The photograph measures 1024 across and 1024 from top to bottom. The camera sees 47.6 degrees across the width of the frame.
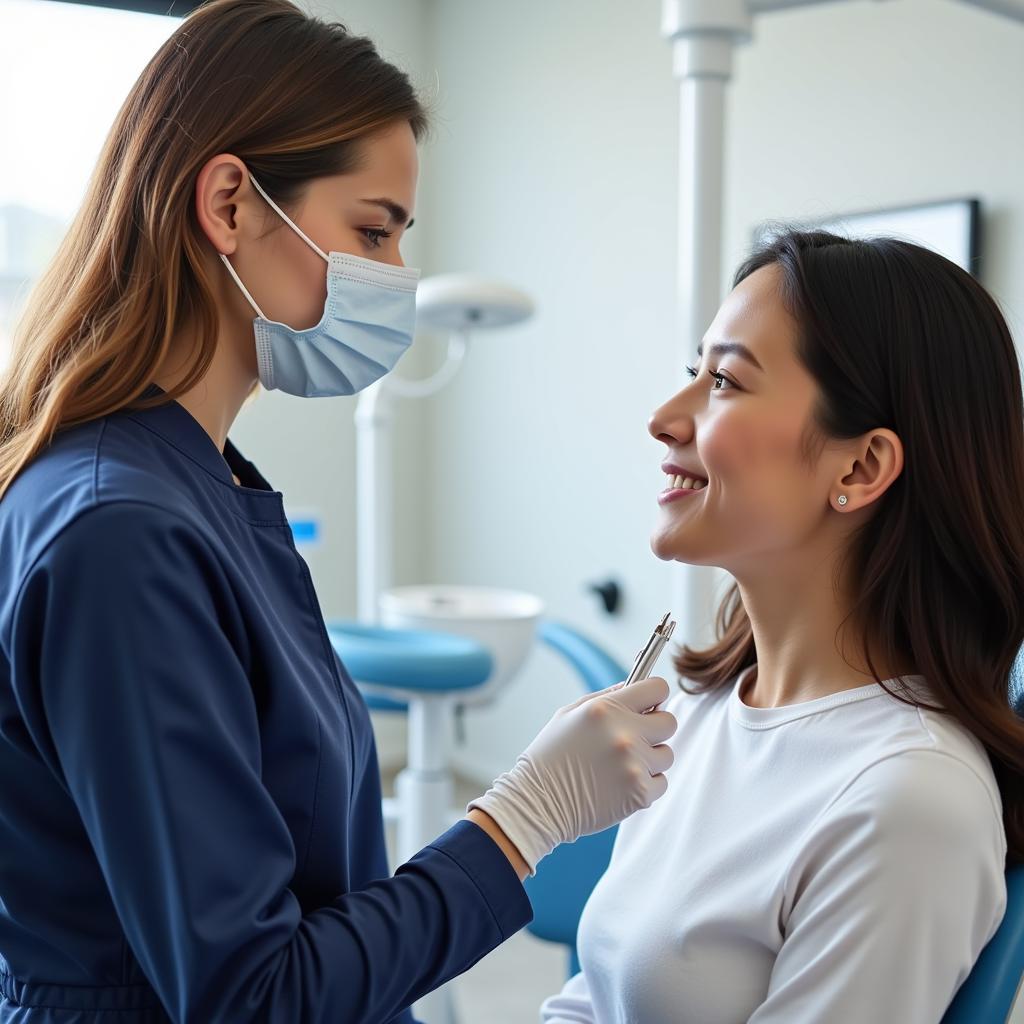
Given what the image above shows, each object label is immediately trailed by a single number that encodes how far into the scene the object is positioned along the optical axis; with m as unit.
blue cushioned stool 2.09
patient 0.94
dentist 0.76
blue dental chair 0.92
